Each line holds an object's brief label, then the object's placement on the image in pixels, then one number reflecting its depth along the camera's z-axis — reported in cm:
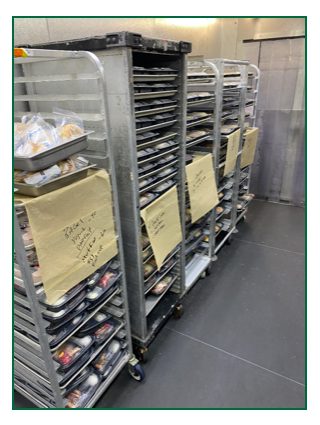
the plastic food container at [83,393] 116
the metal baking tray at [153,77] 112
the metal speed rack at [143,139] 104
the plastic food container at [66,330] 99
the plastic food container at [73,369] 107
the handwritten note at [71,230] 84
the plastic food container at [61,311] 96
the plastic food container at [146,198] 131
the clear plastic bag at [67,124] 93
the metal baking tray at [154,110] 118
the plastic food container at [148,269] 150
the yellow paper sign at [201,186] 169
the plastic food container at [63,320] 98
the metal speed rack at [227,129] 190
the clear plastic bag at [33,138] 83
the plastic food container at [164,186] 142
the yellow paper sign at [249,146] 254
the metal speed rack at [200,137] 174
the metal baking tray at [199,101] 163
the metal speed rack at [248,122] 263
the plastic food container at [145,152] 123
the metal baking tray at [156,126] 120
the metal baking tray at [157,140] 124
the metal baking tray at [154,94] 114
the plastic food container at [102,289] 112
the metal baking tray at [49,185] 83
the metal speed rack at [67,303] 92
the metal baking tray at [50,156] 80
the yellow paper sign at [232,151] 211
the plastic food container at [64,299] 96
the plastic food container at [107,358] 129
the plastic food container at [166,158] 139
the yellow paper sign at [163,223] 135
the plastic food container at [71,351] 107
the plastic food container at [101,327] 122
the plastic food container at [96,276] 111
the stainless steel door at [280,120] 304
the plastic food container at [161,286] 166
